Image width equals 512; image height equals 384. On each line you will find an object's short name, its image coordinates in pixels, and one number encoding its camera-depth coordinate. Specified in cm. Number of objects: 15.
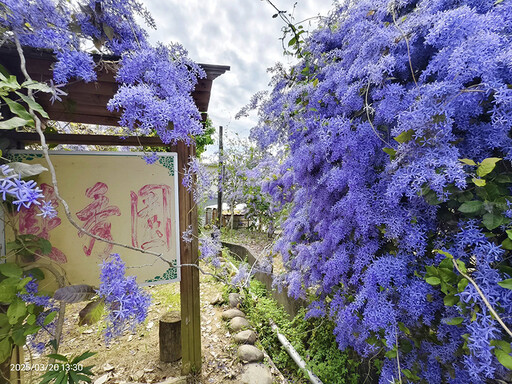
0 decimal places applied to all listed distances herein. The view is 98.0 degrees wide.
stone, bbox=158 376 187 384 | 183
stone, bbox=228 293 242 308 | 321
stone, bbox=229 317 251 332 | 265
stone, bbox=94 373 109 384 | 186
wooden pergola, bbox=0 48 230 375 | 128
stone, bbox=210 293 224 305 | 329
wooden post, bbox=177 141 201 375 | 175
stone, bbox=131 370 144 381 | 194
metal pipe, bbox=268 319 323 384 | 195
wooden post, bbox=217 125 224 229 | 693
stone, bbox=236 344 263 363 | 221
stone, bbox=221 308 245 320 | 289
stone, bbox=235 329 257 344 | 242
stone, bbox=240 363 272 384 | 200
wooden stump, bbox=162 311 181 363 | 209
